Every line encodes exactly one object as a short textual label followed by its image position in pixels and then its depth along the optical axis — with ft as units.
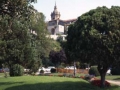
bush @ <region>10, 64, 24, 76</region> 108.37
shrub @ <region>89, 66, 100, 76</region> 128.51
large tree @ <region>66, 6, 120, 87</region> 62.90
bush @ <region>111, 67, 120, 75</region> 132.57
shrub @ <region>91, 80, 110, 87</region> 72.39
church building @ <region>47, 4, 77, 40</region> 523.70
